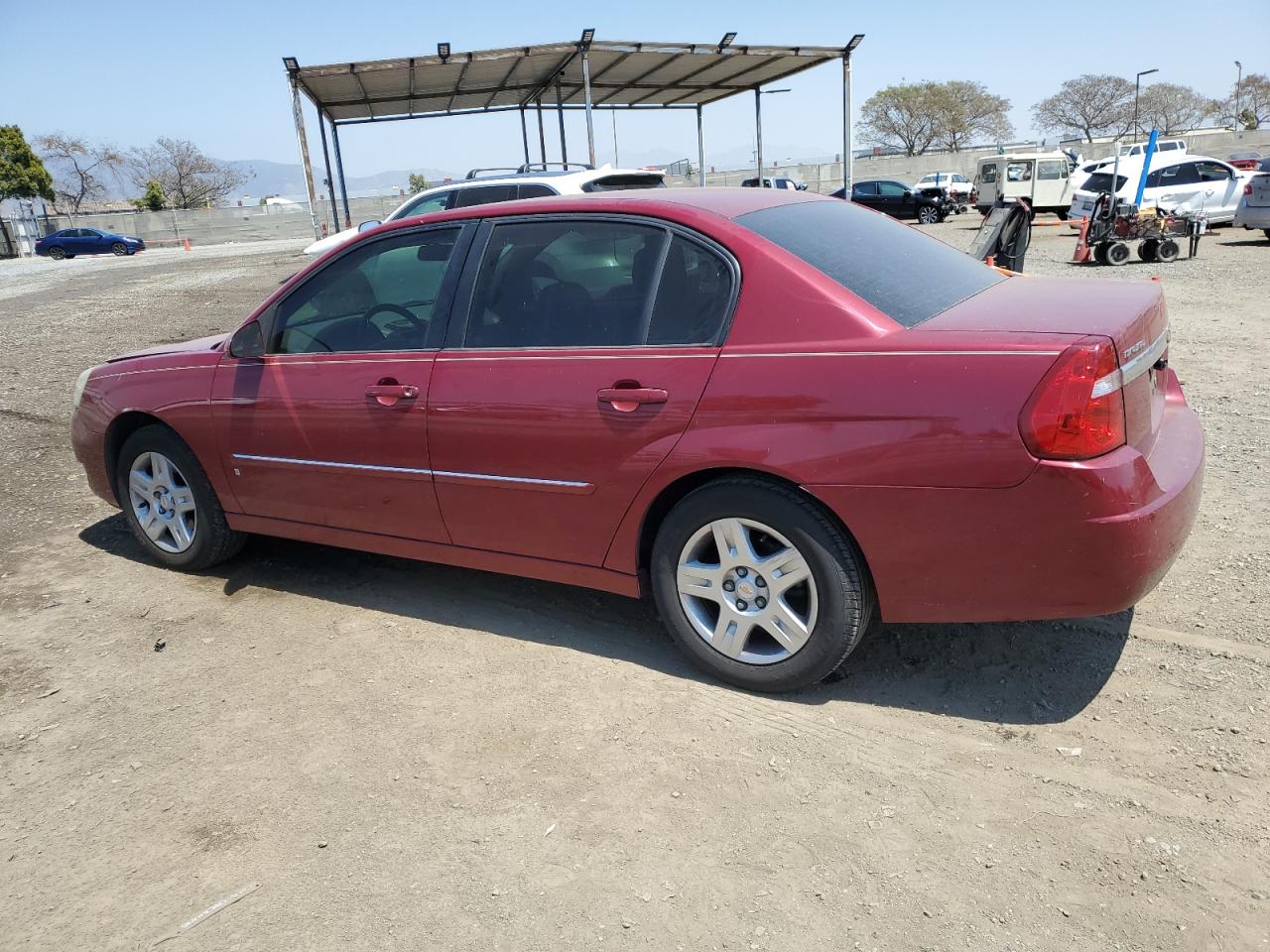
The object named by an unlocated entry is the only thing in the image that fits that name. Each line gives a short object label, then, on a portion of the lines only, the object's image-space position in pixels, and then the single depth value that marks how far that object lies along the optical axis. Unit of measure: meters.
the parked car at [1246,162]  35.28
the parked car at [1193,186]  21.98
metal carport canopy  15.99
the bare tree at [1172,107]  83.69
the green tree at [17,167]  53.34
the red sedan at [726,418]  2.68
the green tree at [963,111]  78.94
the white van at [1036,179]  32.41
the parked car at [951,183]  38.25
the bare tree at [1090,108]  81.44
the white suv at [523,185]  11.02
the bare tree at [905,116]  79.56
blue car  40.91
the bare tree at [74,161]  71.31
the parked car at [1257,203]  18.45
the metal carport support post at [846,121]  18.81
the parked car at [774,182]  29.36
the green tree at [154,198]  61.69
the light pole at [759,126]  23.30
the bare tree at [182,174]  77.25
